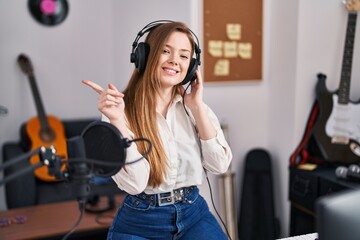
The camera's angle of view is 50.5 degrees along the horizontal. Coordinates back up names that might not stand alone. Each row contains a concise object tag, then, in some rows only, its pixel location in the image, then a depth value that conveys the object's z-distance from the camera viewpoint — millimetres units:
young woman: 1134
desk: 1799
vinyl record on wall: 3199
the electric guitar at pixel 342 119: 2113
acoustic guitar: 2873
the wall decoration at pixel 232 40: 2311
